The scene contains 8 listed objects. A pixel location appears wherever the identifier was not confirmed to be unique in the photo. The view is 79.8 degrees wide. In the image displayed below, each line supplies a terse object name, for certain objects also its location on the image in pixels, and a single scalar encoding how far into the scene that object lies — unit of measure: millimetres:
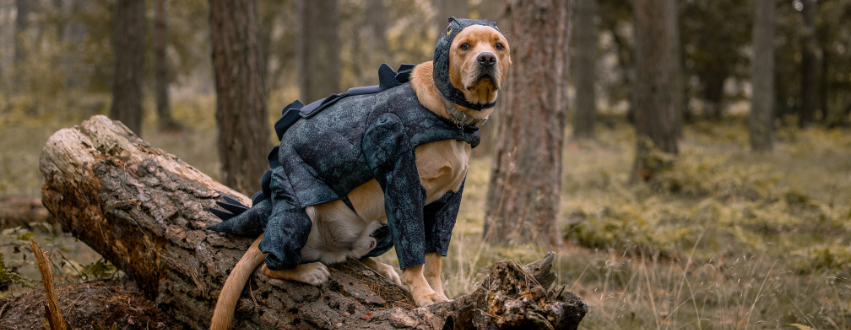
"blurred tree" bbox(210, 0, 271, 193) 5172
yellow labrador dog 2248
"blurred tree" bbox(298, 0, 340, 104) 10891
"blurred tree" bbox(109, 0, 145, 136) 9500
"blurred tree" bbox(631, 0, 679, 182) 8375
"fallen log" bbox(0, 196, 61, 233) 5094
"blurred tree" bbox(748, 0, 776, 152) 13117
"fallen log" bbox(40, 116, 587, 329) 2029
